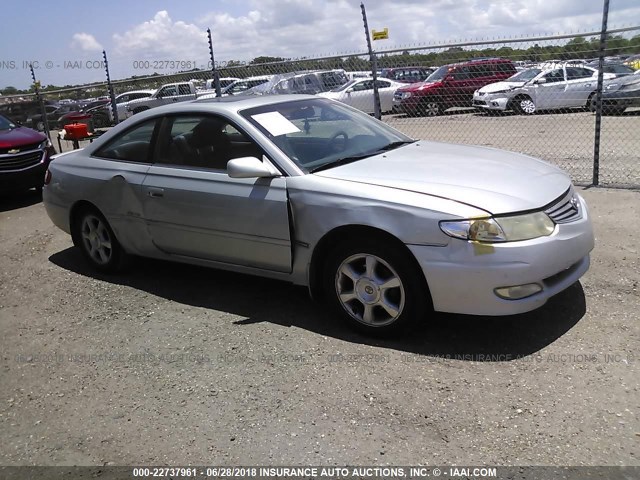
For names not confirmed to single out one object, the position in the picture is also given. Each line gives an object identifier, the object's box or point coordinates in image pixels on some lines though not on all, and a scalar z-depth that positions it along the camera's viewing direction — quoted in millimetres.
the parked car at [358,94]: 17422
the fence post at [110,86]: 11648
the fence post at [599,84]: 6488
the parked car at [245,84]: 20516
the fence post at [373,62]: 8367
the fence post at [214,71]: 9752
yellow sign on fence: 12038
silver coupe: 3473
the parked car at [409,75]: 21972
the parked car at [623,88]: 11974
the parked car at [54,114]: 16880
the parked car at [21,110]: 14398
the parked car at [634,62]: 9973
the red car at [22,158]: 9008
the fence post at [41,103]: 11818
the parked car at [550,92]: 15070
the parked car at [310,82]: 14992
